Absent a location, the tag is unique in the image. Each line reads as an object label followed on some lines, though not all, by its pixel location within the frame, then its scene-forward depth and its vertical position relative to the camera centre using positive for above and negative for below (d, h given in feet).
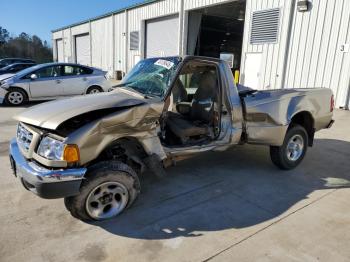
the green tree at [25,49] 170.50 +6.33
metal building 36.35 +5.56
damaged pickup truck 10.01 -2.53
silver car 35.24 -2.63
